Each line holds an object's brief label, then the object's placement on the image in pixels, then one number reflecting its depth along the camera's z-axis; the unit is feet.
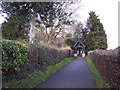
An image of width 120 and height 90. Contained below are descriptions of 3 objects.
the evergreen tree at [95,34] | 114.11
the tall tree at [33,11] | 32.65
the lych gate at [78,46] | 113.66
